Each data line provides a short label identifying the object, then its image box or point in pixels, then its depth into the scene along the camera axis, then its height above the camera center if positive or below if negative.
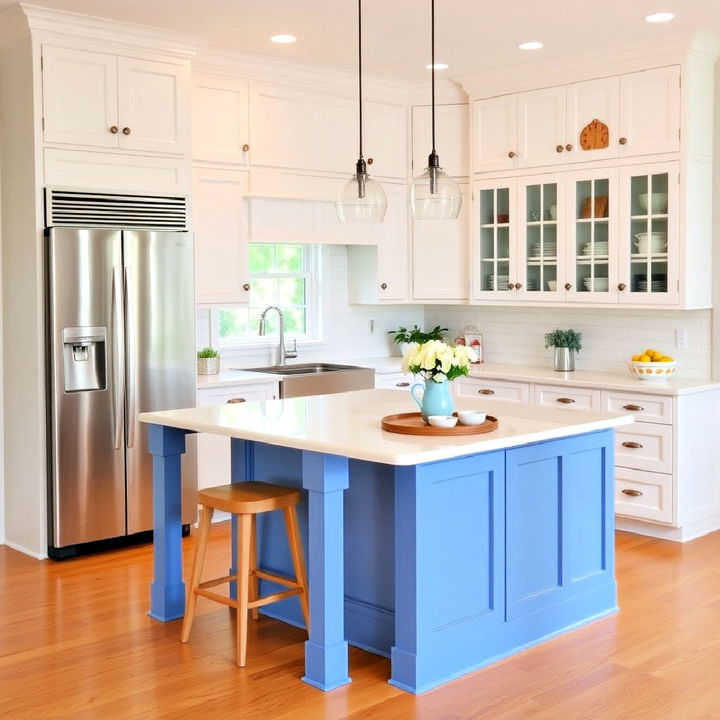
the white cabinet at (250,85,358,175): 6.00 +1.11
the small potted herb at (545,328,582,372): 6.32 -0.21
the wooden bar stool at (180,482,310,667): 3.72 -0.86
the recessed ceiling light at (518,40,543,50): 5.56 +1.47
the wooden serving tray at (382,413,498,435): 3.66 -0.41
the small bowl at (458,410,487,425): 3.78 -0.38
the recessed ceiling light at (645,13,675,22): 5.00 +1.45
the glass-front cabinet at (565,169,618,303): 5.86 +0.44
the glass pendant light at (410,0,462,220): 3.65 +0.43
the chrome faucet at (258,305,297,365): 6.56 -0.11
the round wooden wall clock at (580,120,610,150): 5.83 +1.01
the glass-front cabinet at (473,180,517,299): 6.38 +0.46
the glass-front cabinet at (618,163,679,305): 5.60 +0.43
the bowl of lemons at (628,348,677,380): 5.66 -0.29
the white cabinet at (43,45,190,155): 4.99 +1.08
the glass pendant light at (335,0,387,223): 3.74 +0.42
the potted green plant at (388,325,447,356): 7.02 -0.15
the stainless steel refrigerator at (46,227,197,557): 5.00 -0.24
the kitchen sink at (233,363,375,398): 6.09 -0.38
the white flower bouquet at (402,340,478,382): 3.76 -0.17
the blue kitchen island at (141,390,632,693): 3.48 -0.78
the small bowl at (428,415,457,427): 3.72 -0.39
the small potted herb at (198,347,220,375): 5.98 -0.27
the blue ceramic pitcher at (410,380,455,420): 3.80 -0.32
